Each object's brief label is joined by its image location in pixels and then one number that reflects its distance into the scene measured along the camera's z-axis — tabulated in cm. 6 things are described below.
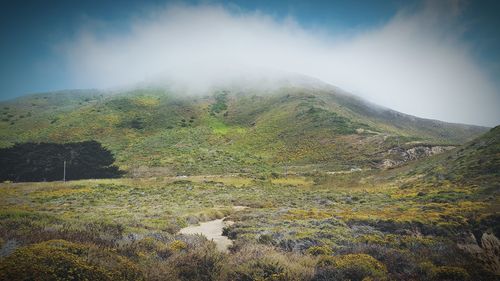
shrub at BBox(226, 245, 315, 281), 819
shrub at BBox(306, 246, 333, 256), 1128
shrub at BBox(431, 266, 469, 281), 817
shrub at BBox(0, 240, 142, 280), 609
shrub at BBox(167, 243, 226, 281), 828
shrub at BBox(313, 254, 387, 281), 833
